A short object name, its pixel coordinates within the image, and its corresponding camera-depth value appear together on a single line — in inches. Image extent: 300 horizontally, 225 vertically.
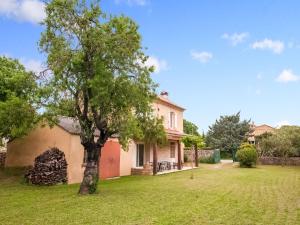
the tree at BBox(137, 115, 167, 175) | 553.2
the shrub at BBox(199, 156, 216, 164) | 1231.3
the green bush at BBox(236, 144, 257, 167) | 996.7
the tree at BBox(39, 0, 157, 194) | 444.1
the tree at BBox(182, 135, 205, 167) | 1021.6
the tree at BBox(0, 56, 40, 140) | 442.8
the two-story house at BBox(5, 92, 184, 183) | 622.5
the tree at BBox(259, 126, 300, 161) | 1080.4
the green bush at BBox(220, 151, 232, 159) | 1603.6
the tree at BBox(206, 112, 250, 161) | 1571.6
